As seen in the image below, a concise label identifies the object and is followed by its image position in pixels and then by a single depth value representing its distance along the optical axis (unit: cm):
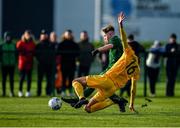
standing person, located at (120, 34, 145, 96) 2864
